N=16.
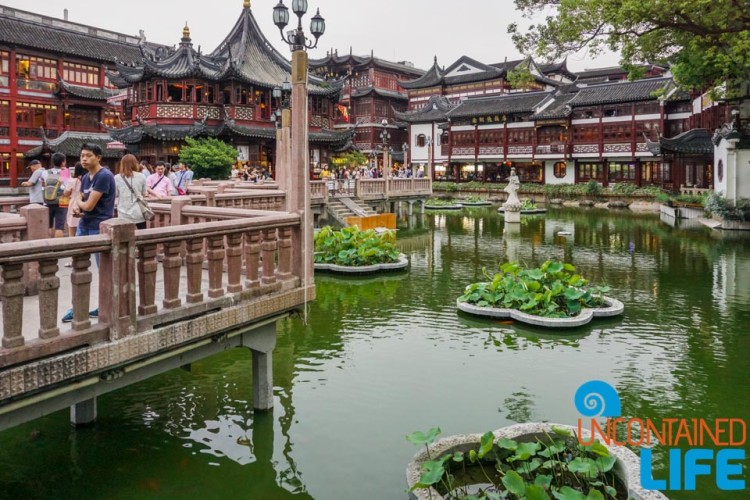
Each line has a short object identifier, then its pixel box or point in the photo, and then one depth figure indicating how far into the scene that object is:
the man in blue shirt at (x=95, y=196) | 6.70
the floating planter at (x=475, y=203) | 46.81
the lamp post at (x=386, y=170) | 32.12
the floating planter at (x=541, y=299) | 12.09
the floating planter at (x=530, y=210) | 39.47
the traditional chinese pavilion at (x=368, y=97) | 67.81
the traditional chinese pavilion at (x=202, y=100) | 36.19
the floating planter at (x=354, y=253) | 17.58
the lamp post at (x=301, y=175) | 7.21
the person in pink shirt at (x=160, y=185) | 12.19
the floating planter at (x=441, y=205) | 42.91
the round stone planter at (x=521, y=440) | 5.37
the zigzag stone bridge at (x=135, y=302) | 4.63
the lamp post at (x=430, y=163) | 39.25
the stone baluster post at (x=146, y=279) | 5.58
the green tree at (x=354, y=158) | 46.91
